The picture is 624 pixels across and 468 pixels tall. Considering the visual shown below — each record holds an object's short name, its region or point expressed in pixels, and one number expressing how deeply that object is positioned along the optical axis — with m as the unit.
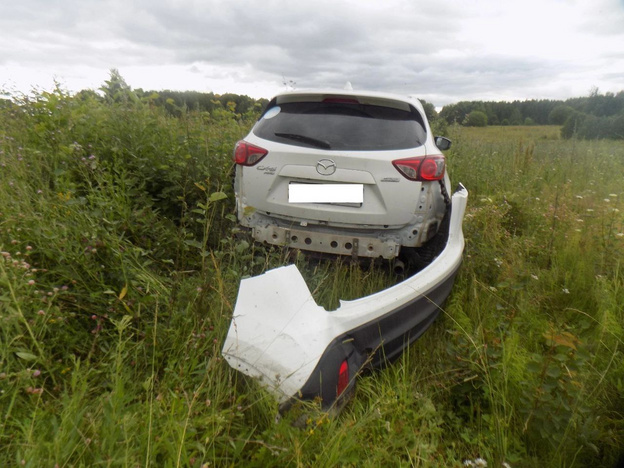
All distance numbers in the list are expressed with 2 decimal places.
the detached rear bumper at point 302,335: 1.67
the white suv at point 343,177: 2.87
